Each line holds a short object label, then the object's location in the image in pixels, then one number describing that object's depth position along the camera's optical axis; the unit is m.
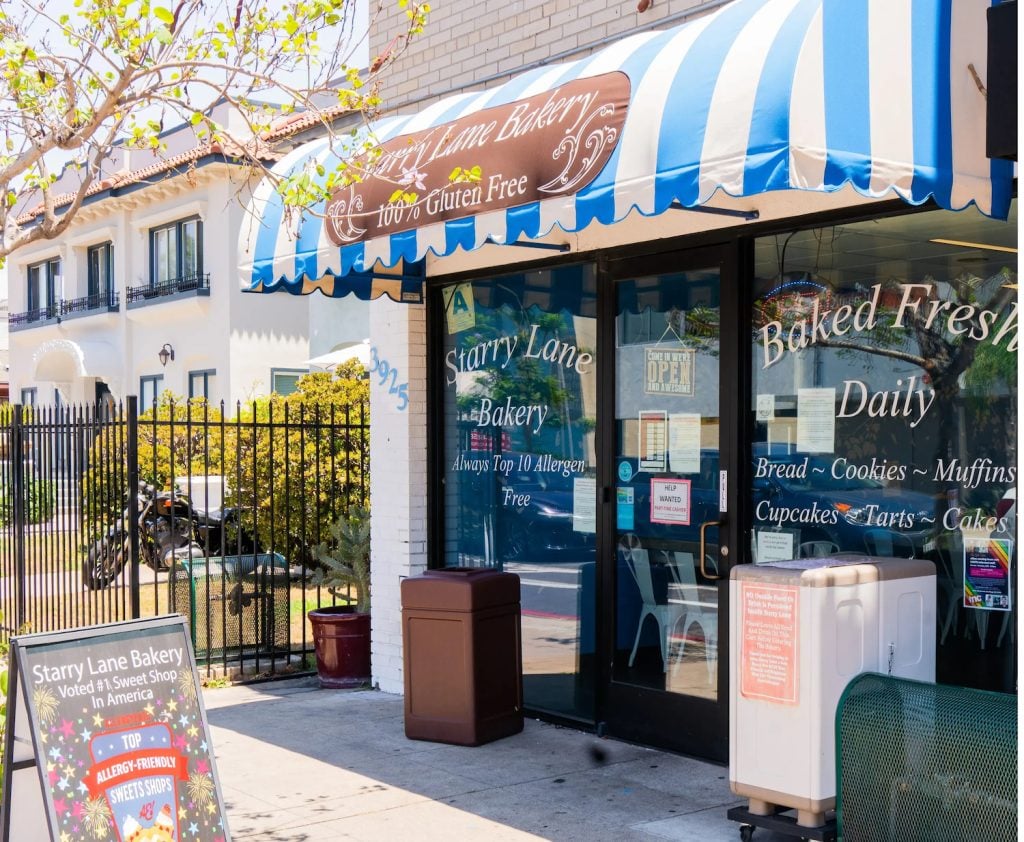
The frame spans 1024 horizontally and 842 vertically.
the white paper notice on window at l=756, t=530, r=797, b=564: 6.33
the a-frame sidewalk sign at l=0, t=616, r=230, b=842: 4.30
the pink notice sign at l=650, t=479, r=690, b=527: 6.85
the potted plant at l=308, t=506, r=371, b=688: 9.12
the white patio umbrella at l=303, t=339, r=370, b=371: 14.84
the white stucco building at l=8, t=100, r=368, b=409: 24.45
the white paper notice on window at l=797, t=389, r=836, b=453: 6.14
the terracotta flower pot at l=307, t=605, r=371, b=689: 9.11
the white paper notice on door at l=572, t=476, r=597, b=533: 7.49
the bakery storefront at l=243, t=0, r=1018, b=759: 4.89
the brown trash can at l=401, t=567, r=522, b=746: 7.18
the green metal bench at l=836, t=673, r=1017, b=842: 4.41
